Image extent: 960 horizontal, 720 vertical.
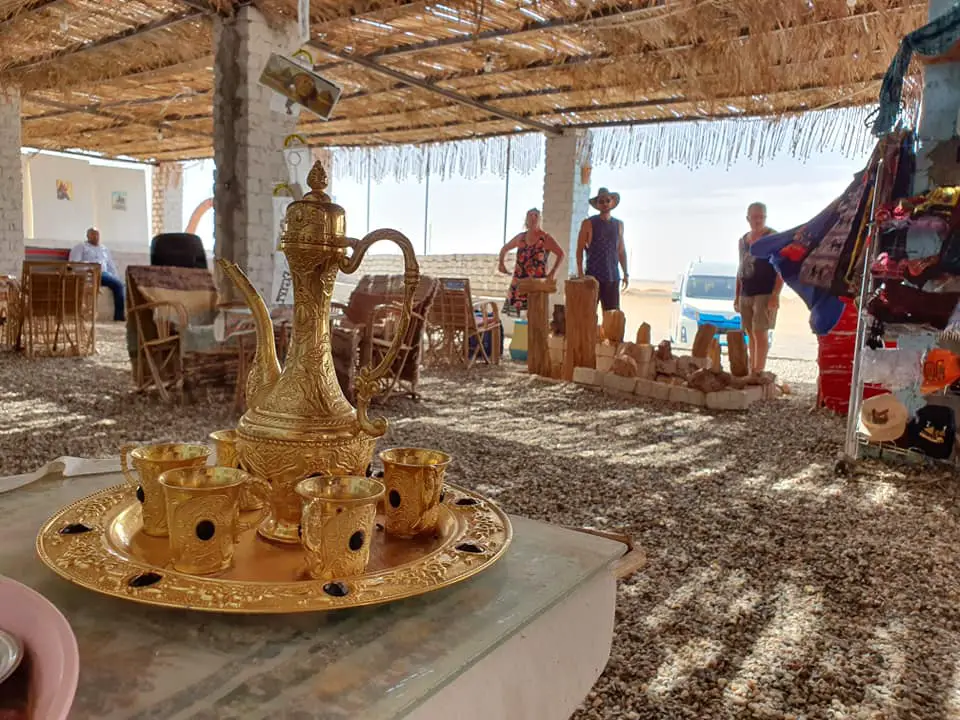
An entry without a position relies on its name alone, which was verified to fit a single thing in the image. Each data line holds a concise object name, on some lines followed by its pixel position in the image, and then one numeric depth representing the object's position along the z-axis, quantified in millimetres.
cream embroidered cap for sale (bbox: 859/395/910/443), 3572
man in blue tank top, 6422
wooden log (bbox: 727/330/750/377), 5363
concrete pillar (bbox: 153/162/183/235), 14070
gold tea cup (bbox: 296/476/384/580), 782
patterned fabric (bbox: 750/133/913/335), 3328
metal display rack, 3271
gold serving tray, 741
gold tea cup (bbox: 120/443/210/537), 913
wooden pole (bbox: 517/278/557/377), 6188
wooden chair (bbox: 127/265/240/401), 4320
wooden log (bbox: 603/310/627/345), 6062
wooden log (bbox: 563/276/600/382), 5758
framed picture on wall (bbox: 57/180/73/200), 13359
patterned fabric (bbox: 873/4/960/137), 3096
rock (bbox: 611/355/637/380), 5527
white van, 8891
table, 623
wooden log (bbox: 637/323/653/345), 5844
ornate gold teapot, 905
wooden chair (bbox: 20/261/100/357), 6152
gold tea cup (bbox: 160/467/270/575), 794
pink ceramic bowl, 541
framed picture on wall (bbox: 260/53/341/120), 3649
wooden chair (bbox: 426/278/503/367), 6574
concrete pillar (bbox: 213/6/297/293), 4844
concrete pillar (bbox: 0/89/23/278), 7578
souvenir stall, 3193
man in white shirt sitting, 9789
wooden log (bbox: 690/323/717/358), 5844
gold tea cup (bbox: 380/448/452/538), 962
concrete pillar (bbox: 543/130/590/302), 8367
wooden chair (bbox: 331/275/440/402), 4348
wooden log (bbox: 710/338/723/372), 5451
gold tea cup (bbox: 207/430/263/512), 1032
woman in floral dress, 7102
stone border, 5023
